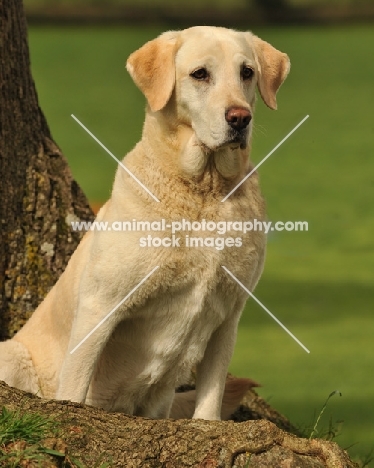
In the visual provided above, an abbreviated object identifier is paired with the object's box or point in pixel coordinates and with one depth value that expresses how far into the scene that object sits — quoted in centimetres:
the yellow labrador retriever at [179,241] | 811
